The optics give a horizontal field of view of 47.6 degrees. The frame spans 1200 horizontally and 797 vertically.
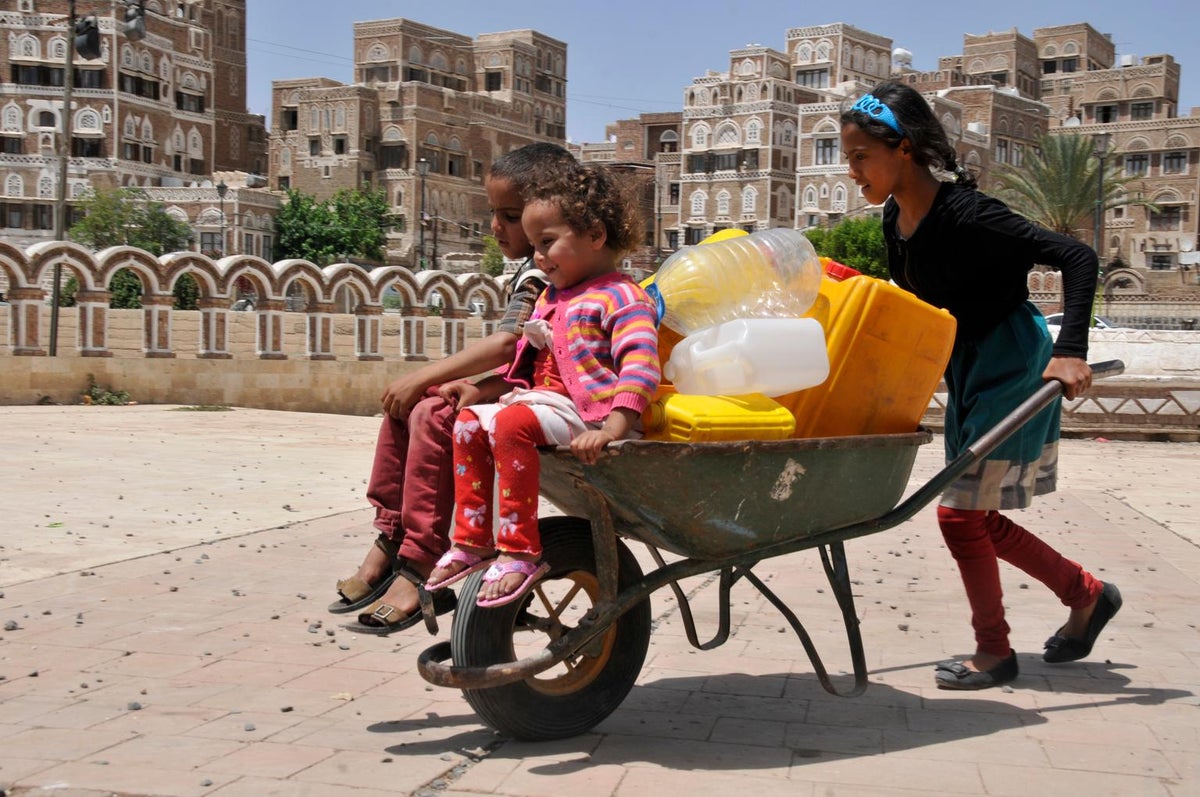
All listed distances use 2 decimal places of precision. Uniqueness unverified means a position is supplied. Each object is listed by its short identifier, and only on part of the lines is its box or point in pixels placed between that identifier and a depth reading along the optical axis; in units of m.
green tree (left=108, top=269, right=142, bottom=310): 35.22
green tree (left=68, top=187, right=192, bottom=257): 57.47
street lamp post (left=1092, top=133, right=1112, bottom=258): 45.03
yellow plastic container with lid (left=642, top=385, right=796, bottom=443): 3.41
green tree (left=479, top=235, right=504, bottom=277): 70.38
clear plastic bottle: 3.71
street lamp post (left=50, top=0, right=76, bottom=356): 20.12
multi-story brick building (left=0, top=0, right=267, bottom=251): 65.69
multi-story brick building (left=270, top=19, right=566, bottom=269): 80.06
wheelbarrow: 3.39
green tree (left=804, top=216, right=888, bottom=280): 58.34
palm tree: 54.94
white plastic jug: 3.49
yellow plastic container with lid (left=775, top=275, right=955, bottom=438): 3.76
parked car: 35.75
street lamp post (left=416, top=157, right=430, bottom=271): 73.05
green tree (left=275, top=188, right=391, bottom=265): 69.12
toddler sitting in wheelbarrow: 3.35
